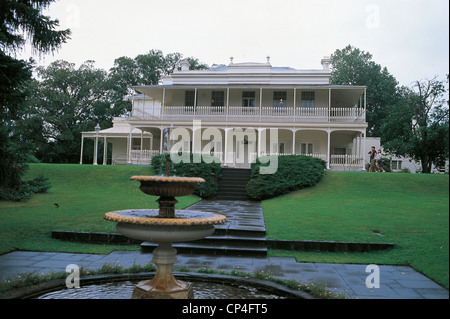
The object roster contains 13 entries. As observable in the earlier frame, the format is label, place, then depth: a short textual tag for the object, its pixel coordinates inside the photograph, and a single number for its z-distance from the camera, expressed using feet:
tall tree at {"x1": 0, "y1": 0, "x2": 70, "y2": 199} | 26.89
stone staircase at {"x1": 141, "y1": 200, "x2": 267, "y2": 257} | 27.61
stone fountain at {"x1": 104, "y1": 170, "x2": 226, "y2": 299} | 15.75
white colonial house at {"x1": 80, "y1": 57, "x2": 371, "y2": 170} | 83.82
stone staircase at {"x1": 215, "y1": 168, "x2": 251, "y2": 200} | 58.10
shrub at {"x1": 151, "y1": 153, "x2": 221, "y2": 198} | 56.02
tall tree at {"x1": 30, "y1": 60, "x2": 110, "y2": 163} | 142.10
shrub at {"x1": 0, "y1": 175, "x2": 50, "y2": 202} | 44.21
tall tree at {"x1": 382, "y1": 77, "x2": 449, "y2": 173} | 86.94
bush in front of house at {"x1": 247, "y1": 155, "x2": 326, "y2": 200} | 56.08
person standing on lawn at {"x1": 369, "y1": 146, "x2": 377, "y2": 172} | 74.31
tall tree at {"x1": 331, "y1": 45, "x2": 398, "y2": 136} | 157.48
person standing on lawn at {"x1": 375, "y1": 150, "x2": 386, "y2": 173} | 75.40
